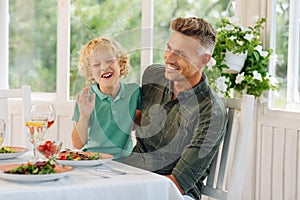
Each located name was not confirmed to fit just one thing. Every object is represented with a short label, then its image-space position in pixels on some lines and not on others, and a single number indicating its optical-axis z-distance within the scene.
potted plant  3.24
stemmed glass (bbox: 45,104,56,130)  2.04
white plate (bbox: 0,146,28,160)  2.12
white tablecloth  1.60
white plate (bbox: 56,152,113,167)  1.97
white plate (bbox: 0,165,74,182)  1.66
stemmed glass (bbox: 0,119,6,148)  2.10
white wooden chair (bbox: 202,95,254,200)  2.19
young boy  2.35
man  2.20
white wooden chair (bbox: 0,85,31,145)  2.75
